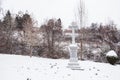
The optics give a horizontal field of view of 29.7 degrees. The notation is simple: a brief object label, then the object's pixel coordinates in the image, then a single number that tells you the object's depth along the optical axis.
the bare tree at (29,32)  19.44
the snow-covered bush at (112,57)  16.33
